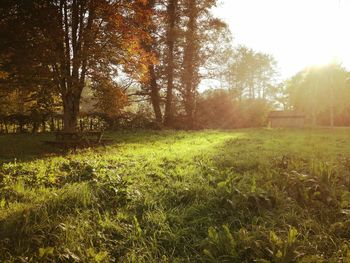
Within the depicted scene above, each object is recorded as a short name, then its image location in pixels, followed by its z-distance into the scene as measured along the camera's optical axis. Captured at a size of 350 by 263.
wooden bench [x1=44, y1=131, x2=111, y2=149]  10.50
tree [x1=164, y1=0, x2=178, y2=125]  25.02
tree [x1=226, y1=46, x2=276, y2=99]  48.03
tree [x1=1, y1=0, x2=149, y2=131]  10.60
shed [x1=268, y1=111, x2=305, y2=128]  48.53
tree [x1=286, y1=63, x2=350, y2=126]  46.91
